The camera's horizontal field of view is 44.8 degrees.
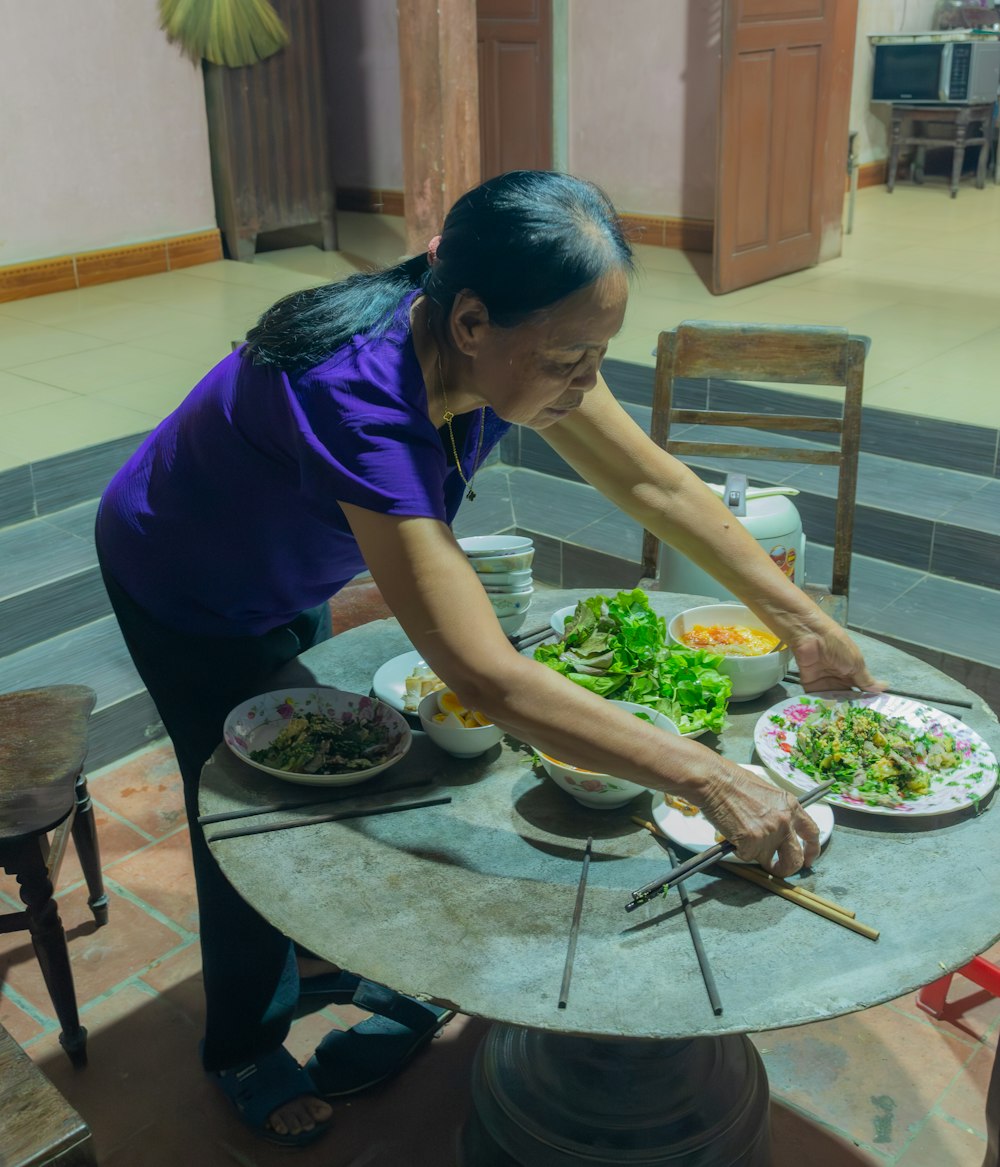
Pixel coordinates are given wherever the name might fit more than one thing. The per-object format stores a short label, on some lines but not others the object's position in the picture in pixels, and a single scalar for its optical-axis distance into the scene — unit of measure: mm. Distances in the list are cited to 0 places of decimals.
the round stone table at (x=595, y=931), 1372
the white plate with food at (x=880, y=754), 1671
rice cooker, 2951
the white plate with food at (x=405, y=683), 1943
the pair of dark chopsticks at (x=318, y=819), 1629
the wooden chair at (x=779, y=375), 2904
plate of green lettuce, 1814
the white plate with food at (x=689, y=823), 1600
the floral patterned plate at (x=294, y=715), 1804
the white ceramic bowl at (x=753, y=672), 1897
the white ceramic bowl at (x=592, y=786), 1632
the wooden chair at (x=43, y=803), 2236
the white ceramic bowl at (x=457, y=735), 1751
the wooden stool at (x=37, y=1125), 1274
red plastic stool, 2322
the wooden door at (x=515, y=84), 6992
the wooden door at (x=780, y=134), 6016
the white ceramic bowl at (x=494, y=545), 2039
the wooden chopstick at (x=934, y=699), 1918
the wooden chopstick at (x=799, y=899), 1440
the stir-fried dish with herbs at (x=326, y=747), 1740
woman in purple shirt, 1503
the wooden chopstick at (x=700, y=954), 1336
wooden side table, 8797
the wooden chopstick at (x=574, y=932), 1355
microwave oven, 8523
